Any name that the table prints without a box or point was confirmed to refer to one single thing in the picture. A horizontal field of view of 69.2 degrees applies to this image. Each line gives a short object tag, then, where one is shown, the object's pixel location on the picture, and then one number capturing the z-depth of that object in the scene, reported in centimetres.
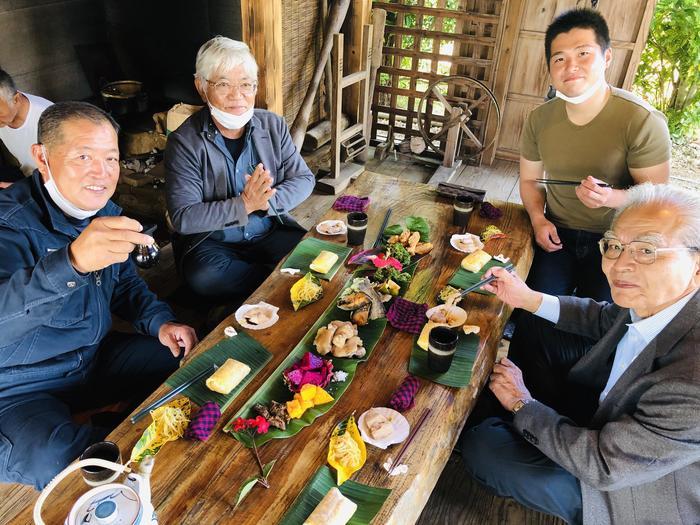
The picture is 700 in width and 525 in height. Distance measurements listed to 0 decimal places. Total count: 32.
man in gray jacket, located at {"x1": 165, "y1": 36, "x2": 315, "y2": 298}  246
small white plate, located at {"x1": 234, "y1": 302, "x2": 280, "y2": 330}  179
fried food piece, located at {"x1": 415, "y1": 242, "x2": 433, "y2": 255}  224
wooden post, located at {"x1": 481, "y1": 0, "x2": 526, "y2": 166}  466
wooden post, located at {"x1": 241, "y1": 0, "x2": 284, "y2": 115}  329
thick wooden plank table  124
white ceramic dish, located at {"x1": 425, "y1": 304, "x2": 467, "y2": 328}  184
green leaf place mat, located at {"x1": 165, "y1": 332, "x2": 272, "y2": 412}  153
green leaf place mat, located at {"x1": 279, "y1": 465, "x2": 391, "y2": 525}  121
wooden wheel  495
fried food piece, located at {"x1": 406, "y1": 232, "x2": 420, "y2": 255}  223
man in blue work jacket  145
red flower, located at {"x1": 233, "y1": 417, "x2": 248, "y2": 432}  141
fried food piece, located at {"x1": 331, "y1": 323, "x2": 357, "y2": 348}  166
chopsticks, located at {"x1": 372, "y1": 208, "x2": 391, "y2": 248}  228
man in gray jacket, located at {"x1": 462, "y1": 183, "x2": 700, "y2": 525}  138
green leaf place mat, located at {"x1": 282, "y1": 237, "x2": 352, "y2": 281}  210
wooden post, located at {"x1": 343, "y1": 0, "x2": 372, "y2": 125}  451
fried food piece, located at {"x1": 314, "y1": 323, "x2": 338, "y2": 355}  167
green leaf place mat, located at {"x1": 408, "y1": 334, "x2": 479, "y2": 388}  160
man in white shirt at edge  287
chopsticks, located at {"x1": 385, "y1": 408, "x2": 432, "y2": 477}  135
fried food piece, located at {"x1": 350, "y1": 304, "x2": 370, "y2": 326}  180
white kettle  103
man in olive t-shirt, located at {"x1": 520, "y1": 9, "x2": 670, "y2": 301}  236
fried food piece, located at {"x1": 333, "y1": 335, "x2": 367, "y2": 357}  166
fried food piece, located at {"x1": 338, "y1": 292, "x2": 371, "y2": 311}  185
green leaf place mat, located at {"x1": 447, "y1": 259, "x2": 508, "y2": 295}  204
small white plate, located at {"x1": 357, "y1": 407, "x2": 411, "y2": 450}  139
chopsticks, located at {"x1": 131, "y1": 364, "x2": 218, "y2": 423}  145
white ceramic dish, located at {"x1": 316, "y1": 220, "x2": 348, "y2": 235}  237
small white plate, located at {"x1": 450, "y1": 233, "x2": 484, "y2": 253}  227
